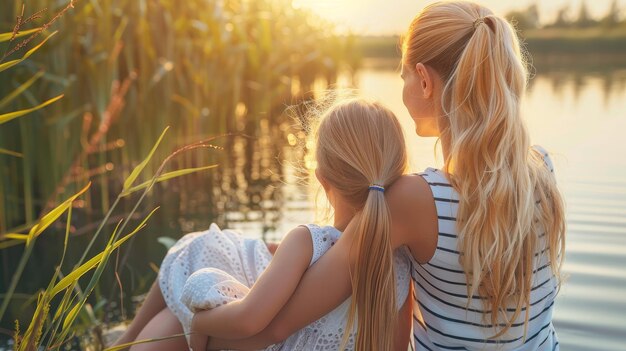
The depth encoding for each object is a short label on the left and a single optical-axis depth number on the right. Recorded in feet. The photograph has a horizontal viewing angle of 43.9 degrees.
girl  4.91
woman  4.96
